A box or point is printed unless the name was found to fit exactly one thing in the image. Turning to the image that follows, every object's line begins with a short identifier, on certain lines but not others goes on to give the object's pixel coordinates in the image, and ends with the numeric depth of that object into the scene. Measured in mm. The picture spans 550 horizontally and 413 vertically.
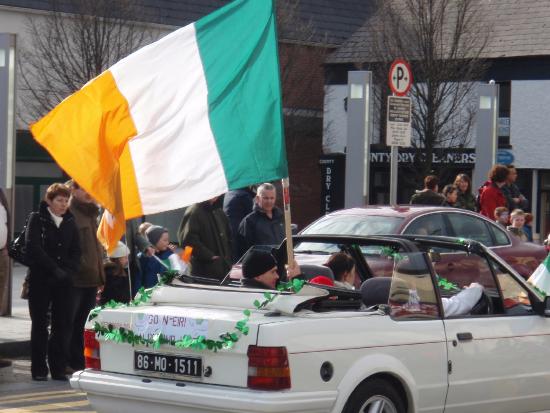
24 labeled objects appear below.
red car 14633
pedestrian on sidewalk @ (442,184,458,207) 17812
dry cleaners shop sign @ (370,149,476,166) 38000
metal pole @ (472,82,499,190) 22141
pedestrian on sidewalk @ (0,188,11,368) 11422
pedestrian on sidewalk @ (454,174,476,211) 18438
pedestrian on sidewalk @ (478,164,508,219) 18406
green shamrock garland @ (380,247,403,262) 8527
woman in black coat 11156
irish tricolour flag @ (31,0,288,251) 8148
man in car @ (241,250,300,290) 8180
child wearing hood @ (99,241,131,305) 12156
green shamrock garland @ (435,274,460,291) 9328
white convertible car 6965
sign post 16688
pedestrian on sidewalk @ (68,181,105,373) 11547
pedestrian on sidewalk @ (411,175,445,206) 17344
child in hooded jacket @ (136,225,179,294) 12641
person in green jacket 13141
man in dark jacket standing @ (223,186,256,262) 15734
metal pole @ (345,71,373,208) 17734
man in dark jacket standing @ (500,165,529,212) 18578
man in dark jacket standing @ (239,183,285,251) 14141
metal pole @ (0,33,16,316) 15619
